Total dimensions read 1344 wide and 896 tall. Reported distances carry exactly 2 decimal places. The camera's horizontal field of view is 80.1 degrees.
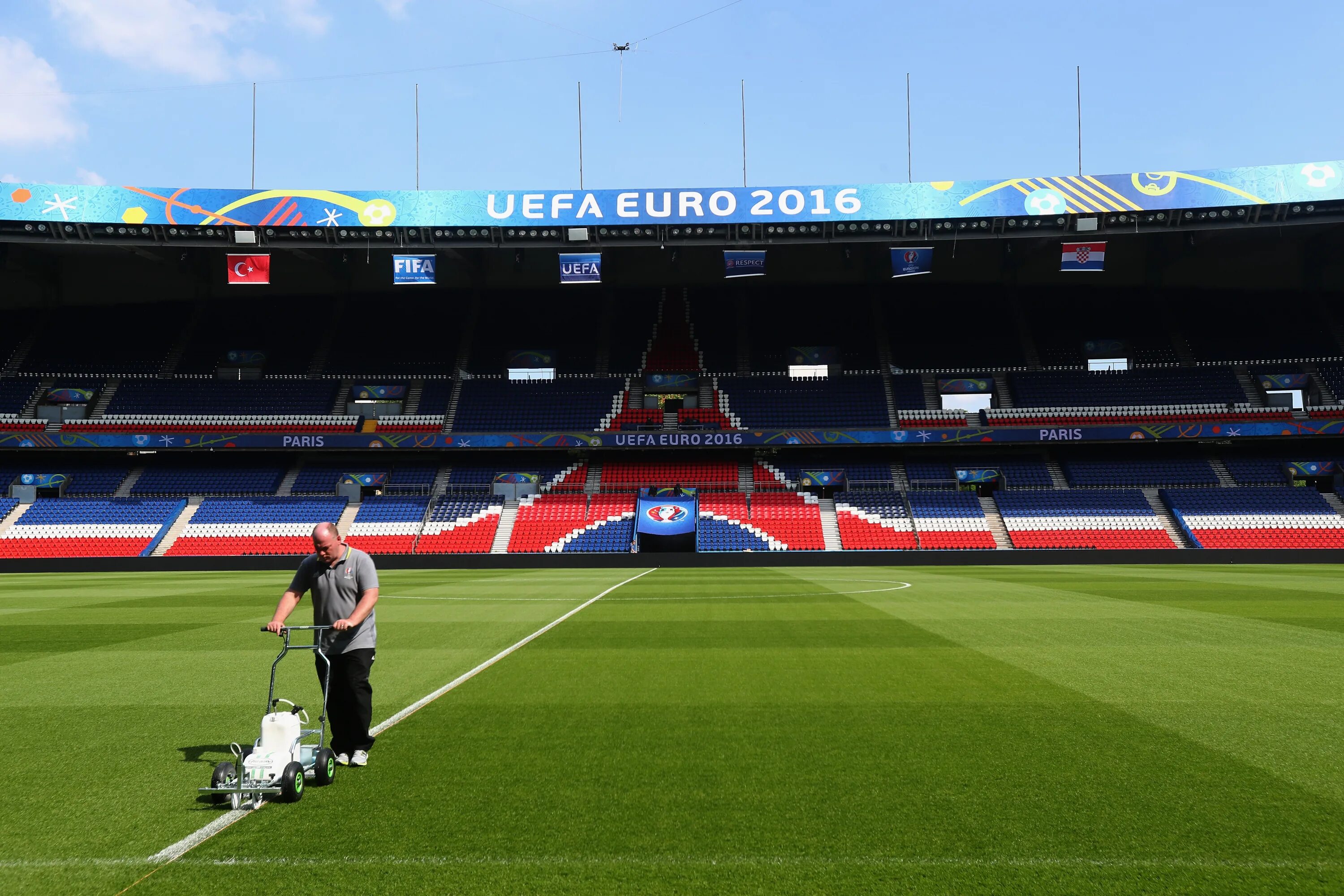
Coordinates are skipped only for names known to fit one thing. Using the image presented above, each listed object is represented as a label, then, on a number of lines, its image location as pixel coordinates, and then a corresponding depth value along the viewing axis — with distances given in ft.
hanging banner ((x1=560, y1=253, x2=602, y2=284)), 128.67
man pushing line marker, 20.24
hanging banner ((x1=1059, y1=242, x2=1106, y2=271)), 121.19
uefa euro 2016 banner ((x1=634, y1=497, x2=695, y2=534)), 138.21
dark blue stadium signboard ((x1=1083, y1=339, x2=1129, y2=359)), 160.56
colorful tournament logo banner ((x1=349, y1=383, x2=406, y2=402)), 161.27
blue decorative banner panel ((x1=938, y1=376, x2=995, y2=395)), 157.07
